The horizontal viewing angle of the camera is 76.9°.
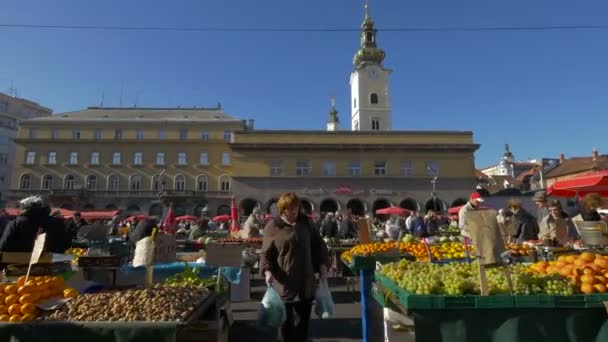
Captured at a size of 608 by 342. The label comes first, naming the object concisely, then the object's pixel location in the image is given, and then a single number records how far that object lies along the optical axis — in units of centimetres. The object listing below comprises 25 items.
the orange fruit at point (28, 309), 329
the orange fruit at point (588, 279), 339
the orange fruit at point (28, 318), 320
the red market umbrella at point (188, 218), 2774
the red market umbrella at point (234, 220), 1630
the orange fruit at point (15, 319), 319
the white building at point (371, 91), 5328
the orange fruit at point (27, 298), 341
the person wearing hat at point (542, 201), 895
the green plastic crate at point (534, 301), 314
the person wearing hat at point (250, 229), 1204
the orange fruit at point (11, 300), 346
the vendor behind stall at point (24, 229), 568
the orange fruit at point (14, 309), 332
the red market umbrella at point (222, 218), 2783
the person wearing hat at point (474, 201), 810
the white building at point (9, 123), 5484
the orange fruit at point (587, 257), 401
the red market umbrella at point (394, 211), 2534
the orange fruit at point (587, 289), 331
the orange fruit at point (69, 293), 383
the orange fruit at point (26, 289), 355
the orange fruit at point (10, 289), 364
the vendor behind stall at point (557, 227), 666
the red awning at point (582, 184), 927
